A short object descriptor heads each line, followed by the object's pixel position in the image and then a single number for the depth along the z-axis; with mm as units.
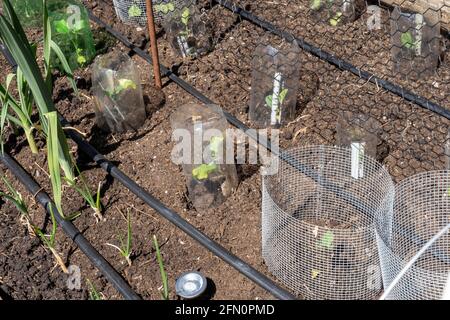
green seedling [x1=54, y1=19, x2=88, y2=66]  3602
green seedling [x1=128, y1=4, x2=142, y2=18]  3926
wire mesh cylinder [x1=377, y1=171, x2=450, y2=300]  2586
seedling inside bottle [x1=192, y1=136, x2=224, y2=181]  2885
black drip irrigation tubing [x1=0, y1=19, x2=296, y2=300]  2553
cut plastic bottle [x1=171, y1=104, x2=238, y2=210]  2906
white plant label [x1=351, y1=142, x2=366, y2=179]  2789
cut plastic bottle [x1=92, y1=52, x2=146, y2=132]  3281
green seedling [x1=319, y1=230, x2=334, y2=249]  2558
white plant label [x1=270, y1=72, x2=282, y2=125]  3230
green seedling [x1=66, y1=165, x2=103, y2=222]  2832
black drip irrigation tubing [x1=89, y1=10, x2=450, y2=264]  2699
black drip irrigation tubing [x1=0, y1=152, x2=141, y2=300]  2617
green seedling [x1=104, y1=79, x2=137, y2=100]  3268
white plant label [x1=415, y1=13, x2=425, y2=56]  3484
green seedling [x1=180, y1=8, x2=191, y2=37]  3688
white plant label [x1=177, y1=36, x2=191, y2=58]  3695
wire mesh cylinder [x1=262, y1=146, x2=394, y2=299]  2547
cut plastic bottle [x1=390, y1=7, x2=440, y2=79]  3471
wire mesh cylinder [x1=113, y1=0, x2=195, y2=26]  3926
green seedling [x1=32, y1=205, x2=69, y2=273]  2695
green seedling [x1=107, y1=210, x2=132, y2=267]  2655
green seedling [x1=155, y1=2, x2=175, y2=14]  3805
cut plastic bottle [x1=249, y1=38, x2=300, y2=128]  3271
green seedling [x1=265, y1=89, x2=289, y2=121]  3238
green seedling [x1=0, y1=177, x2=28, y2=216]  2780
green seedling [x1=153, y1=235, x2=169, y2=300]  2441
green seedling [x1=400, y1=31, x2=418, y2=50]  3492
